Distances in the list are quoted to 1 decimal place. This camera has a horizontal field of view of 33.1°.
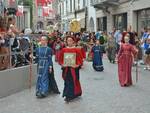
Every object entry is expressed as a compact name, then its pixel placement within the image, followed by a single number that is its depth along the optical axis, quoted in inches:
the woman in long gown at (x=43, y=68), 255.9
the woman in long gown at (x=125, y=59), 297.4
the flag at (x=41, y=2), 644.0
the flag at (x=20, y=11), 587.7
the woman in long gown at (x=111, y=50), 484.4
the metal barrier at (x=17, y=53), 272.8
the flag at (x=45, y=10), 719.1
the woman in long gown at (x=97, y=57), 400.5
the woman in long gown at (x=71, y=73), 244.7
